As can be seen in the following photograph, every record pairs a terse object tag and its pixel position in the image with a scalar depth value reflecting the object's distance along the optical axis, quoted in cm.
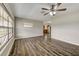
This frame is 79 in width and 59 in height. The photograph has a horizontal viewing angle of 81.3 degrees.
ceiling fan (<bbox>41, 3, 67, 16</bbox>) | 198
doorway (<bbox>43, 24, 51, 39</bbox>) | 698
